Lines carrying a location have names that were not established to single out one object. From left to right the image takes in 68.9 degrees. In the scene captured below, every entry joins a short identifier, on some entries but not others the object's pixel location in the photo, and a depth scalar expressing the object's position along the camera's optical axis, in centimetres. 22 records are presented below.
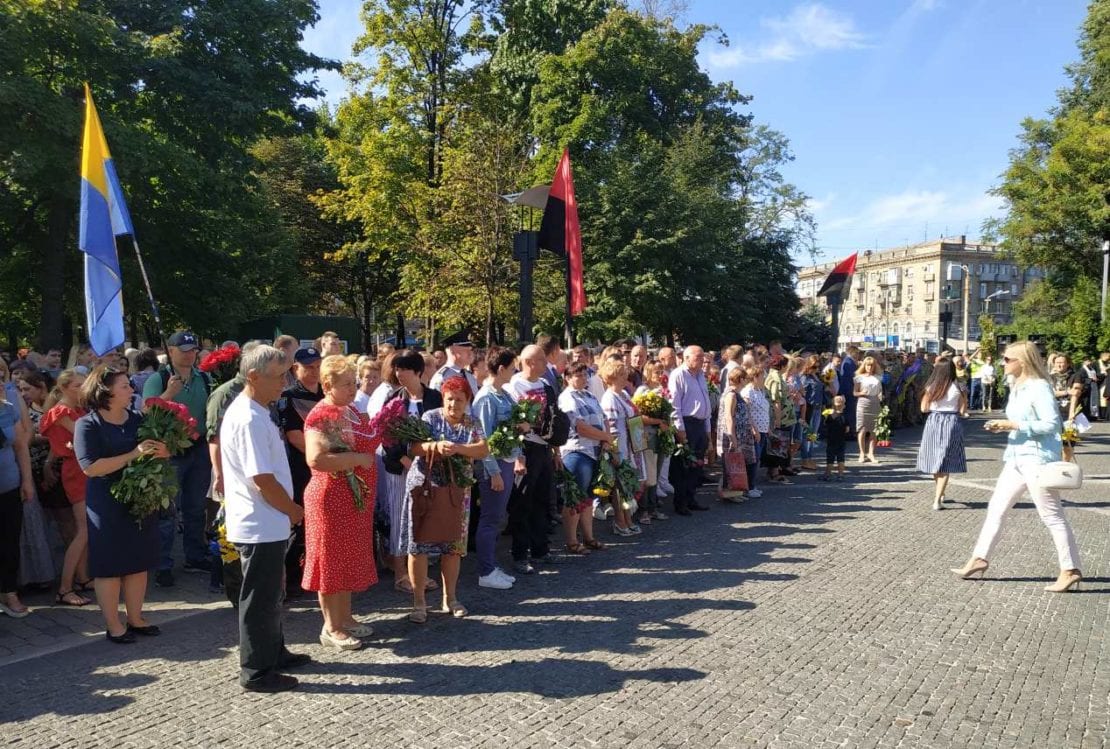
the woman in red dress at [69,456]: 617
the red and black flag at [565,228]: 1236
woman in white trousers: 638
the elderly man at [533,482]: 701
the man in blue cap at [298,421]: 603
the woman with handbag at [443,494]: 560
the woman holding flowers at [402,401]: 627
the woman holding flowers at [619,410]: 813
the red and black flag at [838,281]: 1941
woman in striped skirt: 968
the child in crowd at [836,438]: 1188
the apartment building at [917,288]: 10188
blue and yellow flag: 841
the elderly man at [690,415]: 970
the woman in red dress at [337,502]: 488
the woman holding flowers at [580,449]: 754
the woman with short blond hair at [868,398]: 1366
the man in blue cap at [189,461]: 692
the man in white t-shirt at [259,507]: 437
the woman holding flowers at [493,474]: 641
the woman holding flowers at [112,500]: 518
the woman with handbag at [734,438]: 1025
